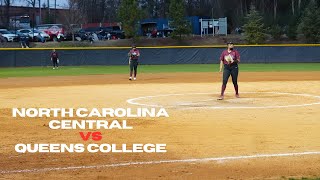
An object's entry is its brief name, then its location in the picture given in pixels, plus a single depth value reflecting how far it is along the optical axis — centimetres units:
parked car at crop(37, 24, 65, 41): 6881
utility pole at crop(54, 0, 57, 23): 10020
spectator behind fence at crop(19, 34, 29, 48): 5742
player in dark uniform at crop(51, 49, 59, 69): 4316
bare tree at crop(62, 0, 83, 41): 7419
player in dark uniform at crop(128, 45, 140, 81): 2847
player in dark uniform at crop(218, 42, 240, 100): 1922
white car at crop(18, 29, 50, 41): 6762
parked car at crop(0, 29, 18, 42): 6506
